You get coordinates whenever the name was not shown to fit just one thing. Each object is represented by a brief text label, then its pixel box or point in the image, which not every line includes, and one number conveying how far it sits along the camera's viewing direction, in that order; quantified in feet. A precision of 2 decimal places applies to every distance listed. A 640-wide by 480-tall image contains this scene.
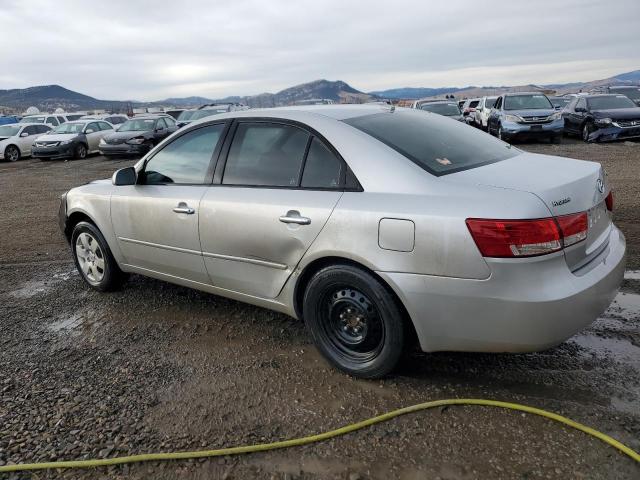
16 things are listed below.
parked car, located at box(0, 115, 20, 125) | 118.72
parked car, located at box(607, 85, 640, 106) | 63.26
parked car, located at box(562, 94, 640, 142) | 47.80
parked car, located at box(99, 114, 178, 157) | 56.75
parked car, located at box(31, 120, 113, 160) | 60.23
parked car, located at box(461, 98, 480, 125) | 70.65
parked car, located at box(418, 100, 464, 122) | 59.16
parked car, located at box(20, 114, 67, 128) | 81.20
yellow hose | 8.14
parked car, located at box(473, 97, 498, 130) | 62.23
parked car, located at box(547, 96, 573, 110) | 80.07
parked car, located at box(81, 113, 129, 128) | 78.54
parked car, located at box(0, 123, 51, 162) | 64.29
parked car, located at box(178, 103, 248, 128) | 65.72
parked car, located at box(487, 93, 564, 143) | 50.03
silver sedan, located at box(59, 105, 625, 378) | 8.07
